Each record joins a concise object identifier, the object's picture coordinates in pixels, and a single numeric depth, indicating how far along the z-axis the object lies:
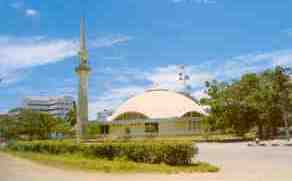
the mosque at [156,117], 79.88
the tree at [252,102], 47.50
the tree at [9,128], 71.84
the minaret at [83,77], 54.72
